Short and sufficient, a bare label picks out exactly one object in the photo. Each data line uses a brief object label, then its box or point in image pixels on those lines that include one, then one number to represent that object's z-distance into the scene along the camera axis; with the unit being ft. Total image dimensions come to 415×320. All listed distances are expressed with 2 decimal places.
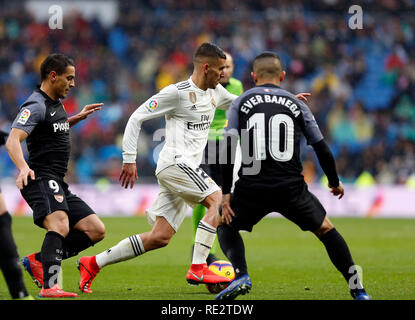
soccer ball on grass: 48.44
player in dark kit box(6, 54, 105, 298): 43.80
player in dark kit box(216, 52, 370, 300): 40.93
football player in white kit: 47.80
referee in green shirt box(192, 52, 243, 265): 60.34
